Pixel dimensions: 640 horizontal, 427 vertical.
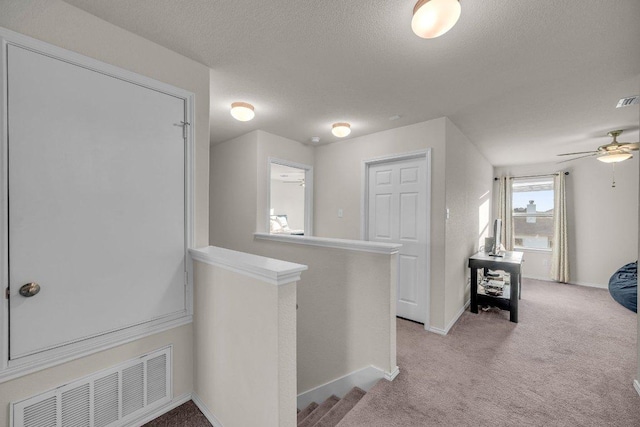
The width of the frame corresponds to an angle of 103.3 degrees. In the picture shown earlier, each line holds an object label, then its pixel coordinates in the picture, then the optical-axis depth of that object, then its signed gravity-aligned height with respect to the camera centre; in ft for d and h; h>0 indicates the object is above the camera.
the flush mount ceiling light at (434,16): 3.91 +3.15
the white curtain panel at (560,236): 15.75 -1.37
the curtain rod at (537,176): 16.14 +2.58
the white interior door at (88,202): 4.00 +0.20
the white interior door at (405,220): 10.00 -0.26
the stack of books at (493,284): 11.16 -3.26
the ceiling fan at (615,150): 10.66 +2.79
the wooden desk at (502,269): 10.11 -2.68
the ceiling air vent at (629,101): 7.58 +3.48
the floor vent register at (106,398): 4.11 -3.35
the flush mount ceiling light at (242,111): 8.13 +3.29
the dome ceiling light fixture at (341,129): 10.00 +3.33
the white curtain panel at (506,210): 17.63 +0.27
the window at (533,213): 17.01 +0.07
